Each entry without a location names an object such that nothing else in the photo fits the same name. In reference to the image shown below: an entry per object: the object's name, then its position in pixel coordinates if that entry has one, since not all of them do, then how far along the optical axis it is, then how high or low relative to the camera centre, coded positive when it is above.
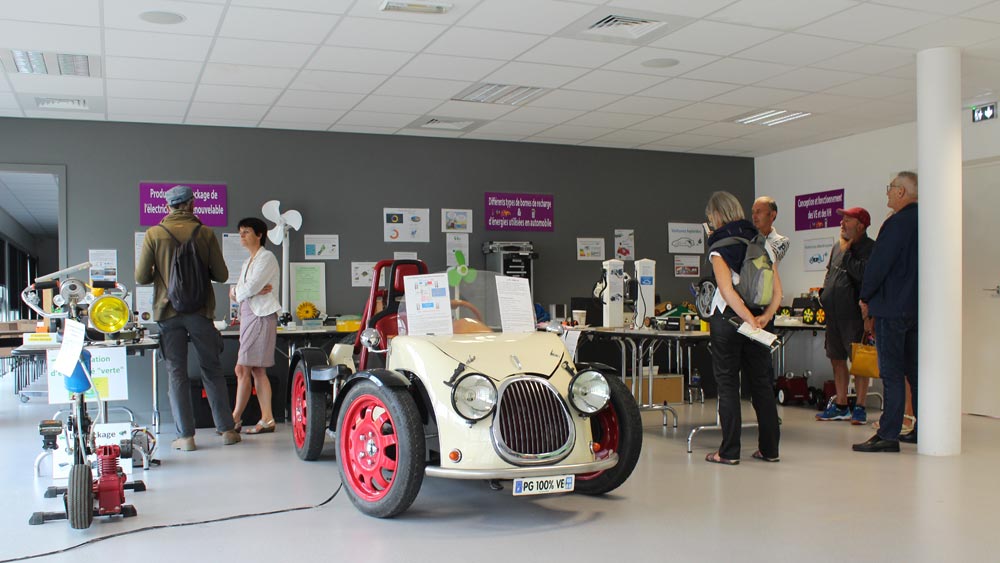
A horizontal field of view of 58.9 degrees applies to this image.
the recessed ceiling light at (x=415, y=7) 4.92 +1.54
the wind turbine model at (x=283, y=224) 8.09 +0.54
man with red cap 7.18 -0.22
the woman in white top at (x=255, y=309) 6.46 -0.19
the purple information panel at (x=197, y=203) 7.98 +0.74
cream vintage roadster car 3.67 -0.59
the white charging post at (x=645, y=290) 7.39 -0.09
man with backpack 5.57 -0.04
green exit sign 7.47 +1.40
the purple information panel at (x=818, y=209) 9.16 +0.73
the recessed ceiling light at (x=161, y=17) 5.00 +1.52
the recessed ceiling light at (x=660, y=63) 6.14 +1.51
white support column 5.64 +0.00
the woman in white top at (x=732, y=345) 5.11 -0.39
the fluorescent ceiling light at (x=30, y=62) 5.84 +1.51
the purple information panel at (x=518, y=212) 9.20 +0.73
